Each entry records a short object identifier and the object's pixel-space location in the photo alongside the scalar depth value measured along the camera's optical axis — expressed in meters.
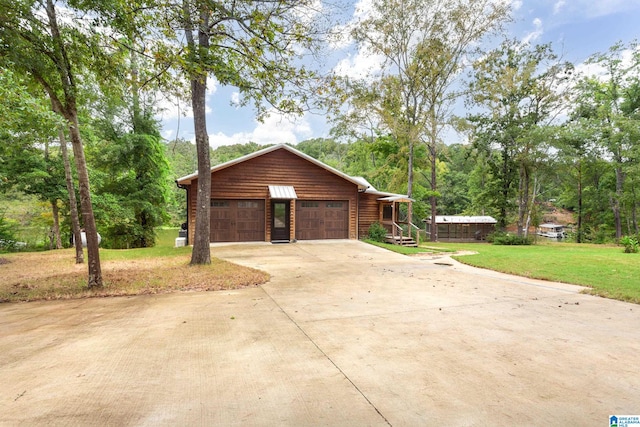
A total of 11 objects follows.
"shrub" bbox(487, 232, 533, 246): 21.39
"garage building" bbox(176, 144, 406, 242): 14.09
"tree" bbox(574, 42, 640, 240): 20.47
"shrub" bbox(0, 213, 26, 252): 15.06
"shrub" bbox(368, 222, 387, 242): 16.09
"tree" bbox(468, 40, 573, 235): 21.22
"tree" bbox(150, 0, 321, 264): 5.24
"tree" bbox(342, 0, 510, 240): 17.67
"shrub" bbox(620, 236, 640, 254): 13.28
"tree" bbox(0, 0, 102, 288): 5.04
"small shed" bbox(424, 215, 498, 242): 26.97
